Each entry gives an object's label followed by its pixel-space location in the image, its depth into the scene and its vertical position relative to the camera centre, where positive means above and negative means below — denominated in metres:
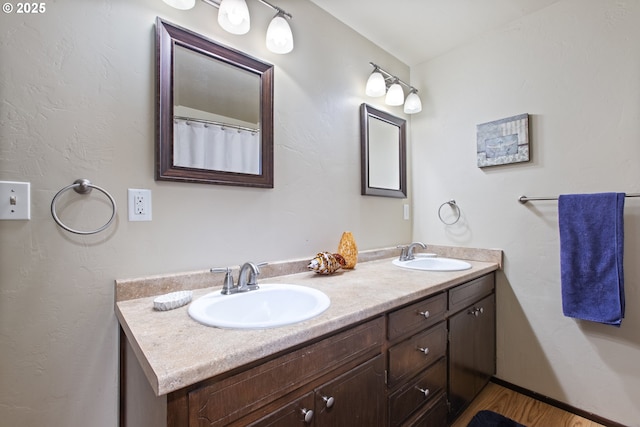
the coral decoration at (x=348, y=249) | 1.49 -0.18
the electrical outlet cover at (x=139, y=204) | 0.98 +0.04
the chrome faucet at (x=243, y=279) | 1.03 -0.24
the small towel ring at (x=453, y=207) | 1.93 +0.05
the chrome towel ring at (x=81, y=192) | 0.85 +0.07
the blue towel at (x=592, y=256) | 1.30 -0.20
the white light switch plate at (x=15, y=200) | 0.78 +0.05
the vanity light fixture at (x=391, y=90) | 1.77 +0.83
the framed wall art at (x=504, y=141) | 1.63 +0.45
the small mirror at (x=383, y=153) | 1.80 +0.43
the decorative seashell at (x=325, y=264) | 1.34 -0.23
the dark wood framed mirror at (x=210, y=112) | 1.04 +0.43
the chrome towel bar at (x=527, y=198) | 1.56 +0.09
